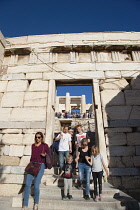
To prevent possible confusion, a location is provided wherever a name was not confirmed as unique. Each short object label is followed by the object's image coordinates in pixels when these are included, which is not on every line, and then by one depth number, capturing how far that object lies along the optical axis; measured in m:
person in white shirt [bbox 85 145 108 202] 3.37
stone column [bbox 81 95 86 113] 26.58
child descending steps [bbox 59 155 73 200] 3.38
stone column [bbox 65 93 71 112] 26.69
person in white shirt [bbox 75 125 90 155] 4.47
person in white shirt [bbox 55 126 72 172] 4.36
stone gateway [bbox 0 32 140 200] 5.04
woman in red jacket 3.03
